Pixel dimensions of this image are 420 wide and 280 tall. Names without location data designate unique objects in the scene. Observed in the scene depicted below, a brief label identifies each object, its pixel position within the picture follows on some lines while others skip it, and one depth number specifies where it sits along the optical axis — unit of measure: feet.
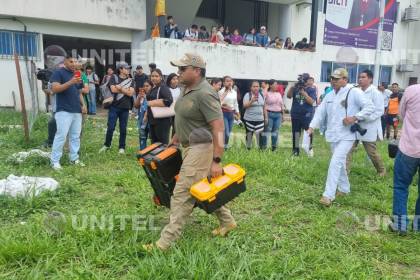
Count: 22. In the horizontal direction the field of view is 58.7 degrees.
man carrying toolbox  10.19
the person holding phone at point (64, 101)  17.44
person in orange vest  36.70
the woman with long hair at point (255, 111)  24.53
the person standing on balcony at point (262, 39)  51.83
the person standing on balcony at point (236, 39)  49.12
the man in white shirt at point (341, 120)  15.20
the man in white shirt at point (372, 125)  19.39
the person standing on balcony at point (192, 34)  45.34
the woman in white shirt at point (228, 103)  24.30
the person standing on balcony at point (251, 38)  50.51
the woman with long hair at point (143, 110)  20.53
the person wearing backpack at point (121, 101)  21.38
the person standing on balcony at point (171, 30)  44.42
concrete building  40.37
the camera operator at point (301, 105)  24.26
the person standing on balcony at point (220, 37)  47.09
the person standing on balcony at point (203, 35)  48.21
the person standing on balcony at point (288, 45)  53.01
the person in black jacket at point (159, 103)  18.66
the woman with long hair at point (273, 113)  25.64
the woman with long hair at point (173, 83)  21.39
